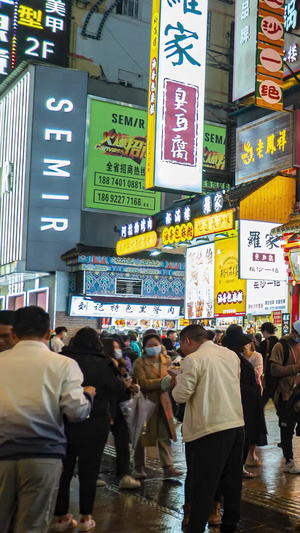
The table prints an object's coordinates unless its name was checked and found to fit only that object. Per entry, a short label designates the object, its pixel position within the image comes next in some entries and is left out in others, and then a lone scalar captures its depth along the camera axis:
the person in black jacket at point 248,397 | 6.53
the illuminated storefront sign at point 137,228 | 16.51
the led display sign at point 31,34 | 27.06
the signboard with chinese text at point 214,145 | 26.32
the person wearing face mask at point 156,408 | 8.13
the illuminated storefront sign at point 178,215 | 14.75
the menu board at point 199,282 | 16.66
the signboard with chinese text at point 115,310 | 22.14
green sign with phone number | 24.08
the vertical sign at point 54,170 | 23.14
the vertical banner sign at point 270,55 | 13.55
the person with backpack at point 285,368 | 8.61
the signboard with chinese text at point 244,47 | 15.28
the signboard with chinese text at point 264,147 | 14.79
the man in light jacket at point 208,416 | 5.01
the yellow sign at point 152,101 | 14.90
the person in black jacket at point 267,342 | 11.34
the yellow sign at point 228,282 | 15.37
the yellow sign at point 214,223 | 13.23
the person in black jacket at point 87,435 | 5.95
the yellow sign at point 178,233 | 14.55
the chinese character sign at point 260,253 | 13.27
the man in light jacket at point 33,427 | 3.62
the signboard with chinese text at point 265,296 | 14.63
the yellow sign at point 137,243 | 16.31
